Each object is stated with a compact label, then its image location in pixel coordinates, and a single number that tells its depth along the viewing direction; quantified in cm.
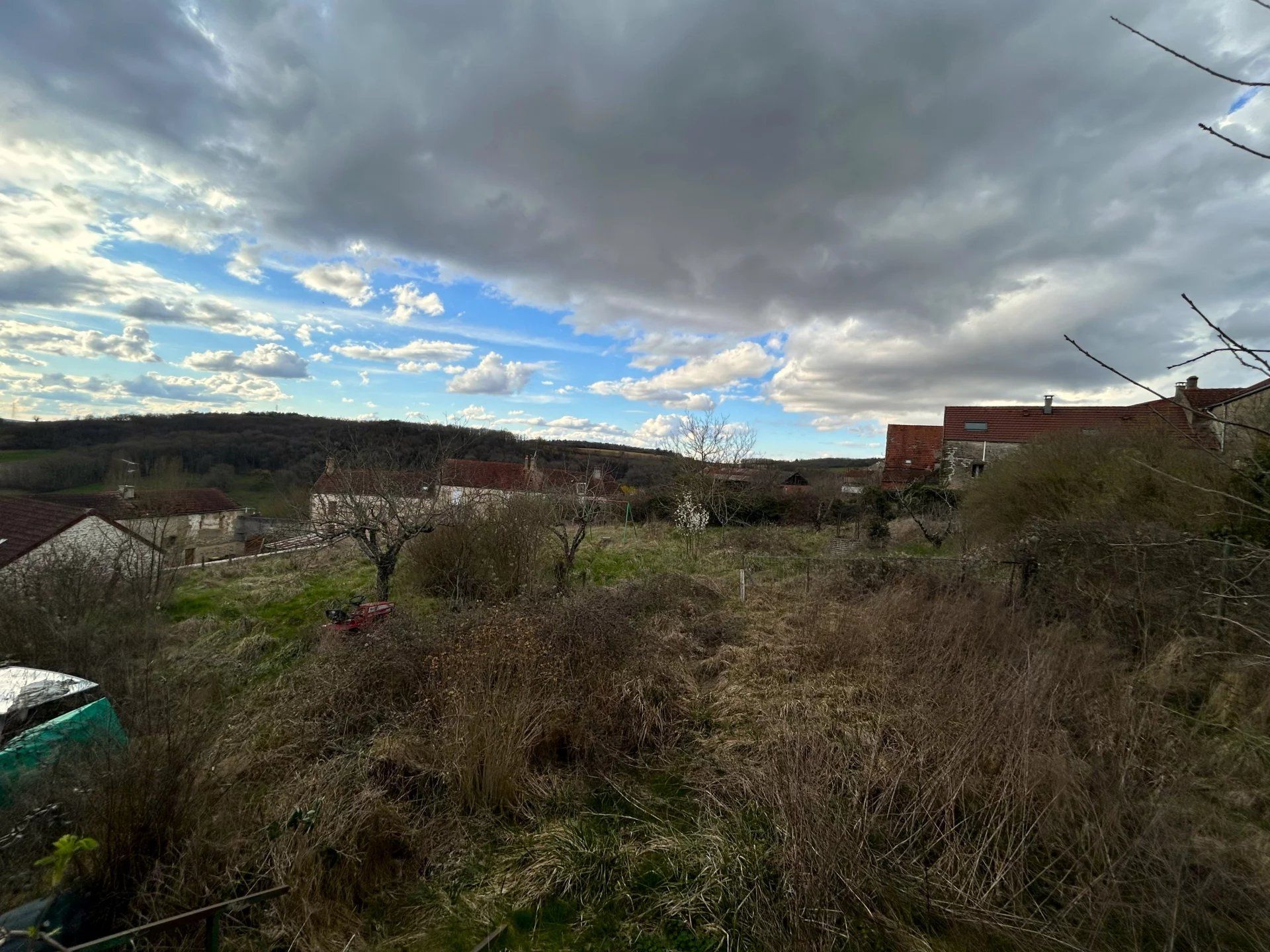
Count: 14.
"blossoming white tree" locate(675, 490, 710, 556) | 1708
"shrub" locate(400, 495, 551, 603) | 922
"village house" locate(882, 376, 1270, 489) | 2388
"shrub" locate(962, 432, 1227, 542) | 752
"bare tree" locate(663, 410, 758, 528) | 1686
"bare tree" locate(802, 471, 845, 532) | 2186
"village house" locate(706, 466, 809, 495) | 1892
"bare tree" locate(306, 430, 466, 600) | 791
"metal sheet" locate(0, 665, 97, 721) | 366
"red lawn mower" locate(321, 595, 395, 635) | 668
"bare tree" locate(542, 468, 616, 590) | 1035
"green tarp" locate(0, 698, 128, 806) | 284
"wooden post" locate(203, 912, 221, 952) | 215
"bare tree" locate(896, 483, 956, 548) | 1497
